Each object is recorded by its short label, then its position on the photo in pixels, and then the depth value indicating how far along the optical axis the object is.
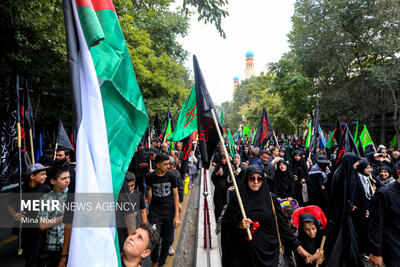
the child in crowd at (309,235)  3.32
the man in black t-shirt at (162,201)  4.02
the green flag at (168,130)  8.95
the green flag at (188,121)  4.96
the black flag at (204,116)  3.55
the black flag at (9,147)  4.82
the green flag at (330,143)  9.67
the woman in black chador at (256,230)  3.01
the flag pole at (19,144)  3.41
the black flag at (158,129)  11.37
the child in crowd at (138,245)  2.06
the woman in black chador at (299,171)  6.32
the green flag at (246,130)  16.73
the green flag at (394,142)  15.51
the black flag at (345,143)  5.83
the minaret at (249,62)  110.25
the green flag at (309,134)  9.09
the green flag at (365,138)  9.78
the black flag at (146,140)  8.65
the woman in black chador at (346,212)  3.24
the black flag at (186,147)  6.61
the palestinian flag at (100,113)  1.47
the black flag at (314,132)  8.27
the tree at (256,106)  26.70
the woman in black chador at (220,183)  5.86
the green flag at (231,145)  7.89
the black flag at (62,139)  6.07
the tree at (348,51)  14.15
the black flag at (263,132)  8.86
